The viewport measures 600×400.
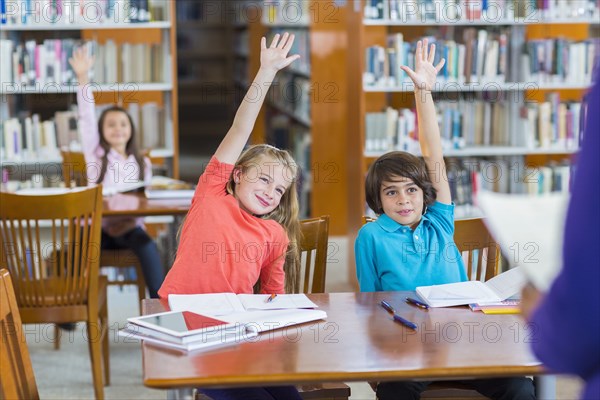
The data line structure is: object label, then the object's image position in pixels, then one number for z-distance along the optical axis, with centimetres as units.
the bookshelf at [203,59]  1177
